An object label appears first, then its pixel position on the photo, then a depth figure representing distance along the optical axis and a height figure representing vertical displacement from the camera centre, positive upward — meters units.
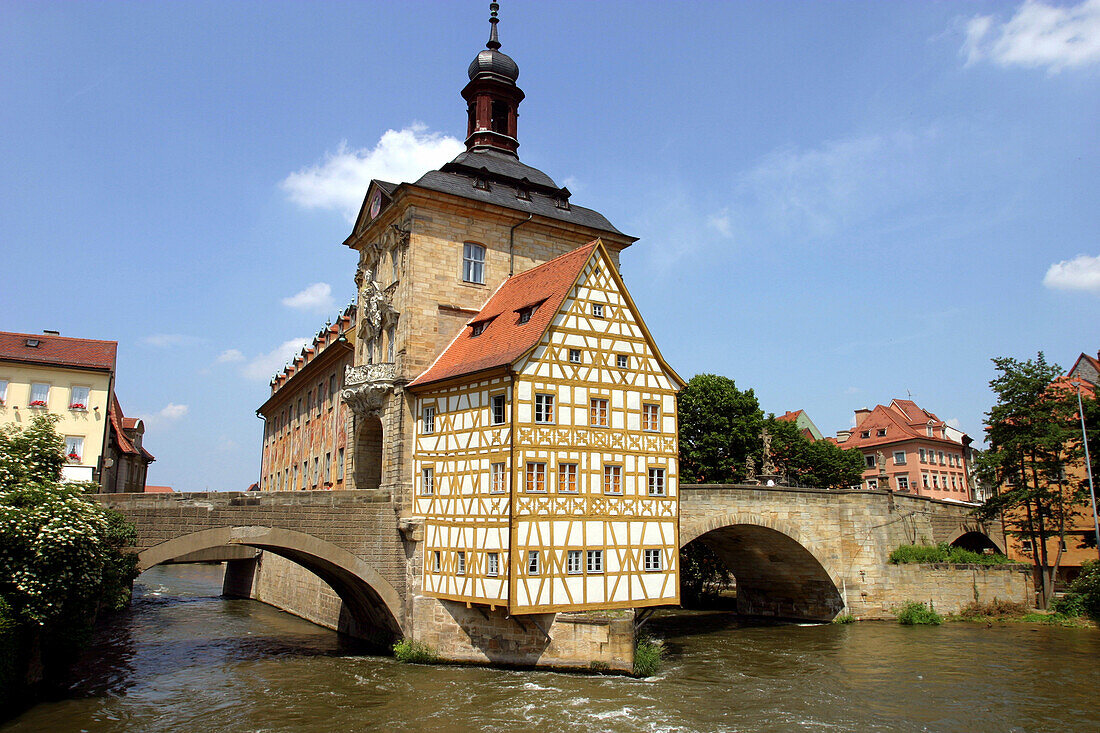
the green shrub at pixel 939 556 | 31.44 -1.25
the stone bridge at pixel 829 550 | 28.94 -1.04
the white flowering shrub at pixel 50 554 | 15.00 -0.71
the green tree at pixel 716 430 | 39.75 +4.64
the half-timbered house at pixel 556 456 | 20.08 +1.74
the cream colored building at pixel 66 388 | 29.91 +4.94
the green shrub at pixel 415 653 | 21.73 -3.59
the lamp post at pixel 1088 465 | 31.14 +2.38
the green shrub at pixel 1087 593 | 30.80 -2.61
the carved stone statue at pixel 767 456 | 34.96 +3.07
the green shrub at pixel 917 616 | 30.31 -3.46
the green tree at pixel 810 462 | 45.47 +3.51
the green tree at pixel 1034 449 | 32.75 +3.12
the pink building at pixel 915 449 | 57.78 +5.51
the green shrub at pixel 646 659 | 20.52 -3.53
